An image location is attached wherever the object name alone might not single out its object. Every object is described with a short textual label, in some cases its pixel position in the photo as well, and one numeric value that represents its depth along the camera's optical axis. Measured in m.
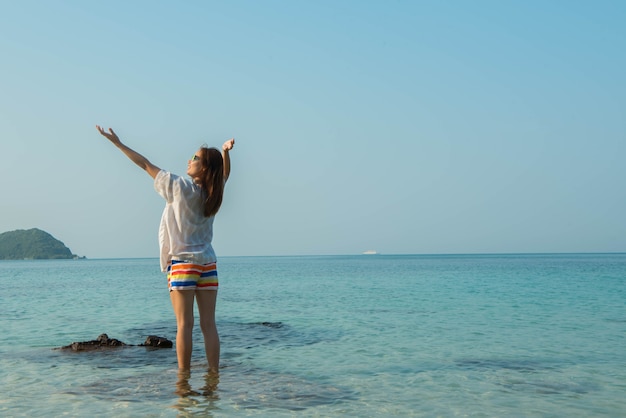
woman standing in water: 6.24
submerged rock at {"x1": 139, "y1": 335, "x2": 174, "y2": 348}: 9.98
